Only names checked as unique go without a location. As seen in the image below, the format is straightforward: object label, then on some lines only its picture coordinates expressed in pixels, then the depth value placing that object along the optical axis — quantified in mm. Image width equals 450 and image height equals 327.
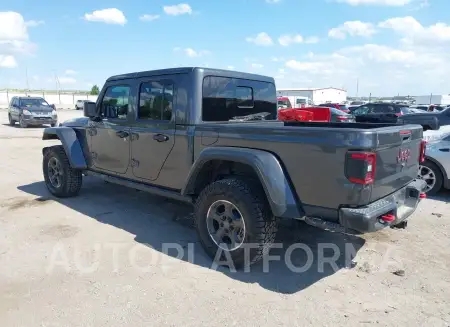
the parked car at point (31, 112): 18812
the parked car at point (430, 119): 7889
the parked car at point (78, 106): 46562
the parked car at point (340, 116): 15977
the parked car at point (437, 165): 6275
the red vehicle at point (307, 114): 7027
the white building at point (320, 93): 74938
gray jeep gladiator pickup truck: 3061
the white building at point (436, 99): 52056
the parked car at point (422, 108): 25048
